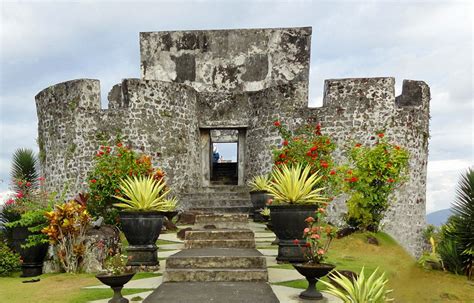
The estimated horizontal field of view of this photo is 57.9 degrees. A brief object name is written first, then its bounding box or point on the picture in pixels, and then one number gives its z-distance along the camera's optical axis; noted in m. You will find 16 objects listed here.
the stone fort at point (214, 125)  13.53
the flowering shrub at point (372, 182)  9.05
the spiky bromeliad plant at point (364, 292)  4.03
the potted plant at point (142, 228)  6.48
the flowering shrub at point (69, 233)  6.94
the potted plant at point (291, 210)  6.63
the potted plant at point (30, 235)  7.55
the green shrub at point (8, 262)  7.67
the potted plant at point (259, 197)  11.23
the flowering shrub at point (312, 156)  10.10
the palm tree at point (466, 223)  6.40
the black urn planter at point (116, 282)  4.63
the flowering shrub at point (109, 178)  8.51
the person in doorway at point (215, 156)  23.43
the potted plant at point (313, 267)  4.80
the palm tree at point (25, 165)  13.38
